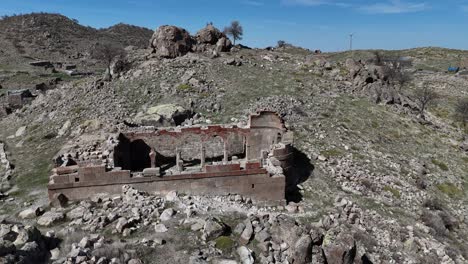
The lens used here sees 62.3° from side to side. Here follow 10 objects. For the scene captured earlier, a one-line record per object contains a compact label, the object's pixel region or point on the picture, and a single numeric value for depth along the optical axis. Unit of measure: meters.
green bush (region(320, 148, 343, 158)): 23.52
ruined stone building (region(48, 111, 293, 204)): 16.56
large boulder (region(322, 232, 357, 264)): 12.59
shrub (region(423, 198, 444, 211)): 20.72
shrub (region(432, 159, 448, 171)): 26.53
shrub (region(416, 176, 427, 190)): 22.86
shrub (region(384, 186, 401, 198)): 21.03
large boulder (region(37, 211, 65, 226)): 14.58
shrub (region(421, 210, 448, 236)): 18.62
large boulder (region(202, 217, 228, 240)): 13.34
